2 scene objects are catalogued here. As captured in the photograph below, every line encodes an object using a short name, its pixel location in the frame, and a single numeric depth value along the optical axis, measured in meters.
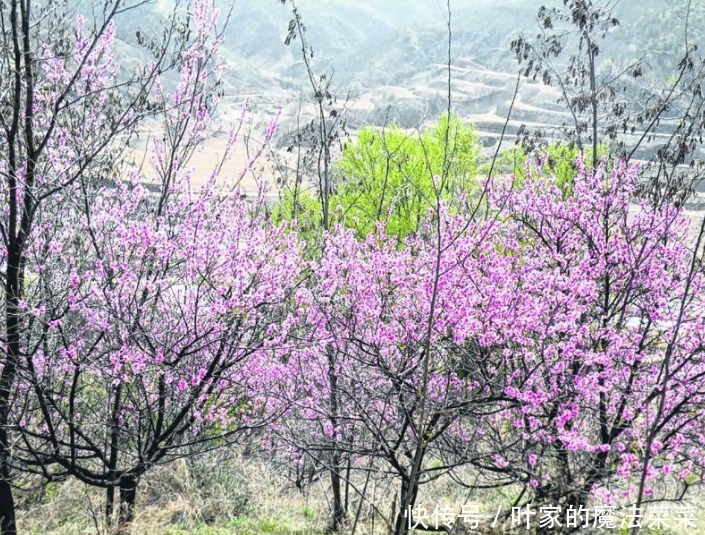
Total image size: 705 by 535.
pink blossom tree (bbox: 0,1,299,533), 4.83
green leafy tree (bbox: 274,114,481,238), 18.75
